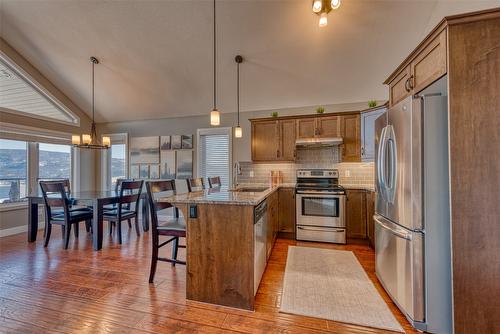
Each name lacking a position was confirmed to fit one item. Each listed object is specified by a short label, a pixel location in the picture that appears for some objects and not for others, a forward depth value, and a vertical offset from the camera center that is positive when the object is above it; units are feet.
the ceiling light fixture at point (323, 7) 7.18 +5.57
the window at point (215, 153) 15.94 +1.30
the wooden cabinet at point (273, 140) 13.57 +1.95
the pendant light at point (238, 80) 11.29 +5.43
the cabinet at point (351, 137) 12.55 +1.94
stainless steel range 11.73 -2.39
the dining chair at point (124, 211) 11.81 -2.28
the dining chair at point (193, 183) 9.74 -0.54
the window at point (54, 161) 15.30 +0.76
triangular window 13.24 +5.01
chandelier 11.49 +1.66
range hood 12.21 +1.65
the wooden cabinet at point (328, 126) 12.81 +2.61
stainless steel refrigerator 5.21 -1.09
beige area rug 5.98 -4.00
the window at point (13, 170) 13.34 +0.12
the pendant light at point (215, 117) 8.05 +2.02
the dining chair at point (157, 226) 7.48 -1.96
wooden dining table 10.85 -1.70
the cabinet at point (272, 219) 9.22 -2.40
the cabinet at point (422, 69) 5.08 +2.78
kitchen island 6.27 -2.34
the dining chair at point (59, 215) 10.96 -2.24
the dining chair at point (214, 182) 12.17 -0.66
